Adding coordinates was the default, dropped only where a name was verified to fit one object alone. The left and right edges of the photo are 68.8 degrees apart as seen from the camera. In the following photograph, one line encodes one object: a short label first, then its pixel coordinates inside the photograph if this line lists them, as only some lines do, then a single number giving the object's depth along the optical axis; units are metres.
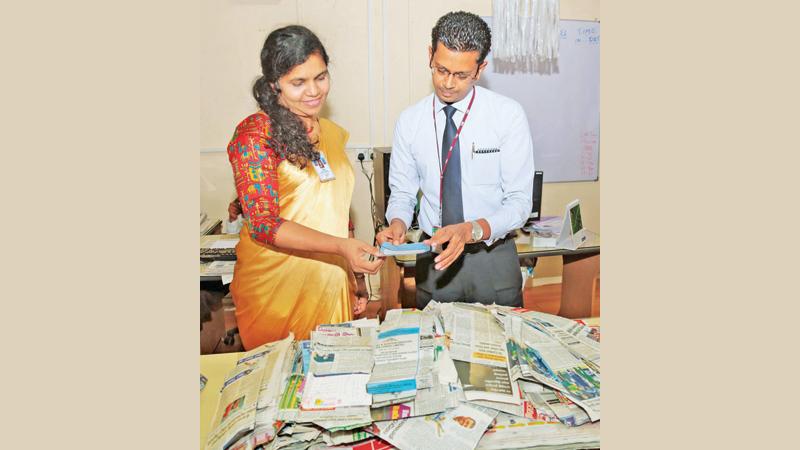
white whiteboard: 3.88
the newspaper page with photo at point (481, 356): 1.31
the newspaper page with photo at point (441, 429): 1.19
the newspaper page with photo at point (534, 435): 1.23
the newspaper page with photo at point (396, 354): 1.28
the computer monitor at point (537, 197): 3.12
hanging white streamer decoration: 3.69
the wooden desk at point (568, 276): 2.99
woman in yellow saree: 1.92
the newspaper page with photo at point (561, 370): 1.32
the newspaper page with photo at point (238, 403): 1.22
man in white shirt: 2.15
